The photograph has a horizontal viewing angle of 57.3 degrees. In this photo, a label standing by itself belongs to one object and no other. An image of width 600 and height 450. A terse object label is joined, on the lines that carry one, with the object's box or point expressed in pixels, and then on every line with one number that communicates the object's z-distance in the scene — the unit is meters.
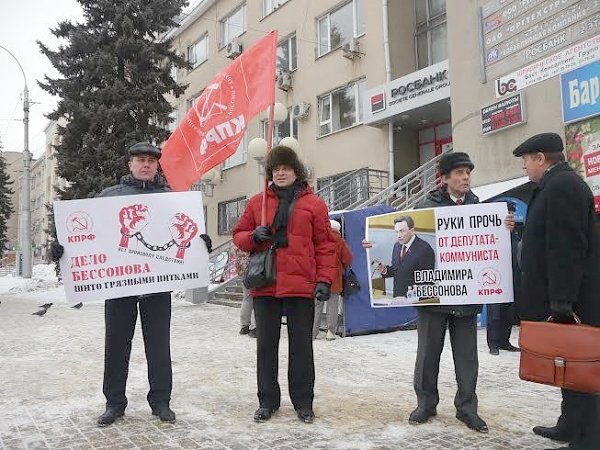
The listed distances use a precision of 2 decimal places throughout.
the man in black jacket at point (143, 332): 4.32
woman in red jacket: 4.25
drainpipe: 15.97
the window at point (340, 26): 17.70
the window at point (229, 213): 23.73
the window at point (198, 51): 27.01
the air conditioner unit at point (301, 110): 19.27
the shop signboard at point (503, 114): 9.48
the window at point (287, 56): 20.64
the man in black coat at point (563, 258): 3.27
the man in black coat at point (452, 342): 4.12
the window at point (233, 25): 24.09
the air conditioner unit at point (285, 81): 20.23
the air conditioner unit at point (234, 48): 23.11
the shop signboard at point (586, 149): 8.14
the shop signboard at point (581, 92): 8.16
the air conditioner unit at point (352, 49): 17.09
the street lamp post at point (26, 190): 24.03
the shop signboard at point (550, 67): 8.27
